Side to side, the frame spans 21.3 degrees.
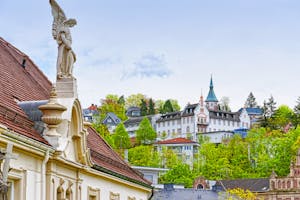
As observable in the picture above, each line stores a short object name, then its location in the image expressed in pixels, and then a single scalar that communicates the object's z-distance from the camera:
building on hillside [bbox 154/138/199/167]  172.38
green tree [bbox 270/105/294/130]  192.12
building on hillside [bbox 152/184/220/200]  84.31
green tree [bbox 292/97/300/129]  187.12
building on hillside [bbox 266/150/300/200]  110.94
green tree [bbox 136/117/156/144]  186.38
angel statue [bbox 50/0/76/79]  17.23
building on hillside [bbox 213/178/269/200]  115.41
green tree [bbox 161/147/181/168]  153.88
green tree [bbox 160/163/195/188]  134.00
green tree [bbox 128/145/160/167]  152.34
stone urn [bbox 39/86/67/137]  15.84
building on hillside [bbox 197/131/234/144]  189.62
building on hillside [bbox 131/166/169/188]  75.45
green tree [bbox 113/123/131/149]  168.25
